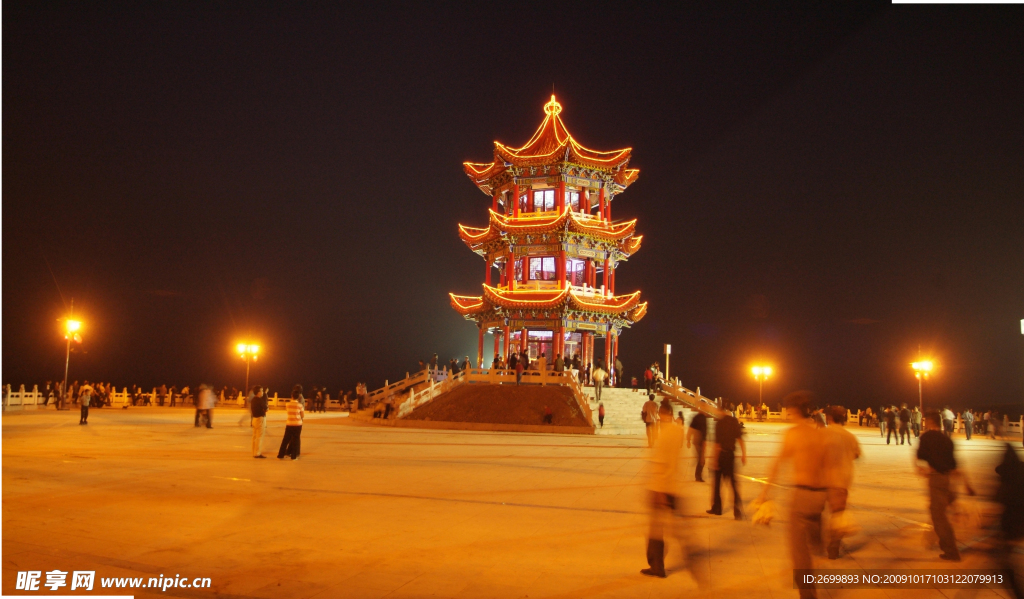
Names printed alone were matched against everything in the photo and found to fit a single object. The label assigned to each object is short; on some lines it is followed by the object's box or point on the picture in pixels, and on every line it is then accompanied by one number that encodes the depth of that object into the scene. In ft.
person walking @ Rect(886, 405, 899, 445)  82.93
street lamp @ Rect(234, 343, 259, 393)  112.98
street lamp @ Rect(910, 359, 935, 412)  109.90
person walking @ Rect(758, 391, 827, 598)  17.35
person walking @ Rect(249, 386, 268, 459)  47.29
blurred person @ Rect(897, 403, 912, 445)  83.05
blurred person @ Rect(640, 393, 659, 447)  59.67
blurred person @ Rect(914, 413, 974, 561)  22.31
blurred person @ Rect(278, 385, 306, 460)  47.32
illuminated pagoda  121.70
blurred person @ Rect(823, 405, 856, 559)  17.88
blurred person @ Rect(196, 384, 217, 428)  74.79
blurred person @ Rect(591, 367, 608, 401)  96.89
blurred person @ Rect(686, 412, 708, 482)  38.52
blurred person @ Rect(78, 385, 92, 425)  74.16
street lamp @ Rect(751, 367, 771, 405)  129.08
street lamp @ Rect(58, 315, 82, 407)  112.98
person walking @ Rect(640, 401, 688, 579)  20.27
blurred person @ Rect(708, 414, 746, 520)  31.22
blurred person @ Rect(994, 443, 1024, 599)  17.24
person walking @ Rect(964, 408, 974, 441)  97.21
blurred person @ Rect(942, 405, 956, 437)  67.10
